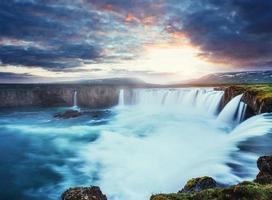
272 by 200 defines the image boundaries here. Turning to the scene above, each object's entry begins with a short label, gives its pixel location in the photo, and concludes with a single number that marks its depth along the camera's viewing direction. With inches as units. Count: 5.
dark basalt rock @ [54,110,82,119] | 1073.4
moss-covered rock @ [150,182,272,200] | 119.0
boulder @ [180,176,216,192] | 198.4
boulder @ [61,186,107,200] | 183.4
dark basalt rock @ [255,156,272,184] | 176.0
